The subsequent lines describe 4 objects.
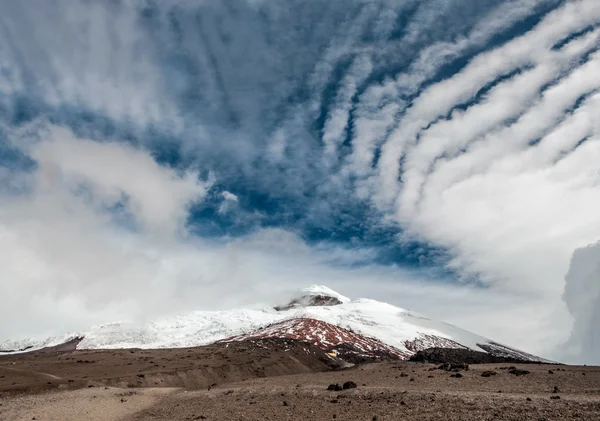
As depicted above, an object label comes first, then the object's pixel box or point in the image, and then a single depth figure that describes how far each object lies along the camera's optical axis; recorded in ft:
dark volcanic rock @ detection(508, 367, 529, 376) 127.55
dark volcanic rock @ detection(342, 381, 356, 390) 123.03
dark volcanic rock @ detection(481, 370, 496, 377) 127.90
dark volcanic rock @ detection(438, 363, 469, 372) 147.02
